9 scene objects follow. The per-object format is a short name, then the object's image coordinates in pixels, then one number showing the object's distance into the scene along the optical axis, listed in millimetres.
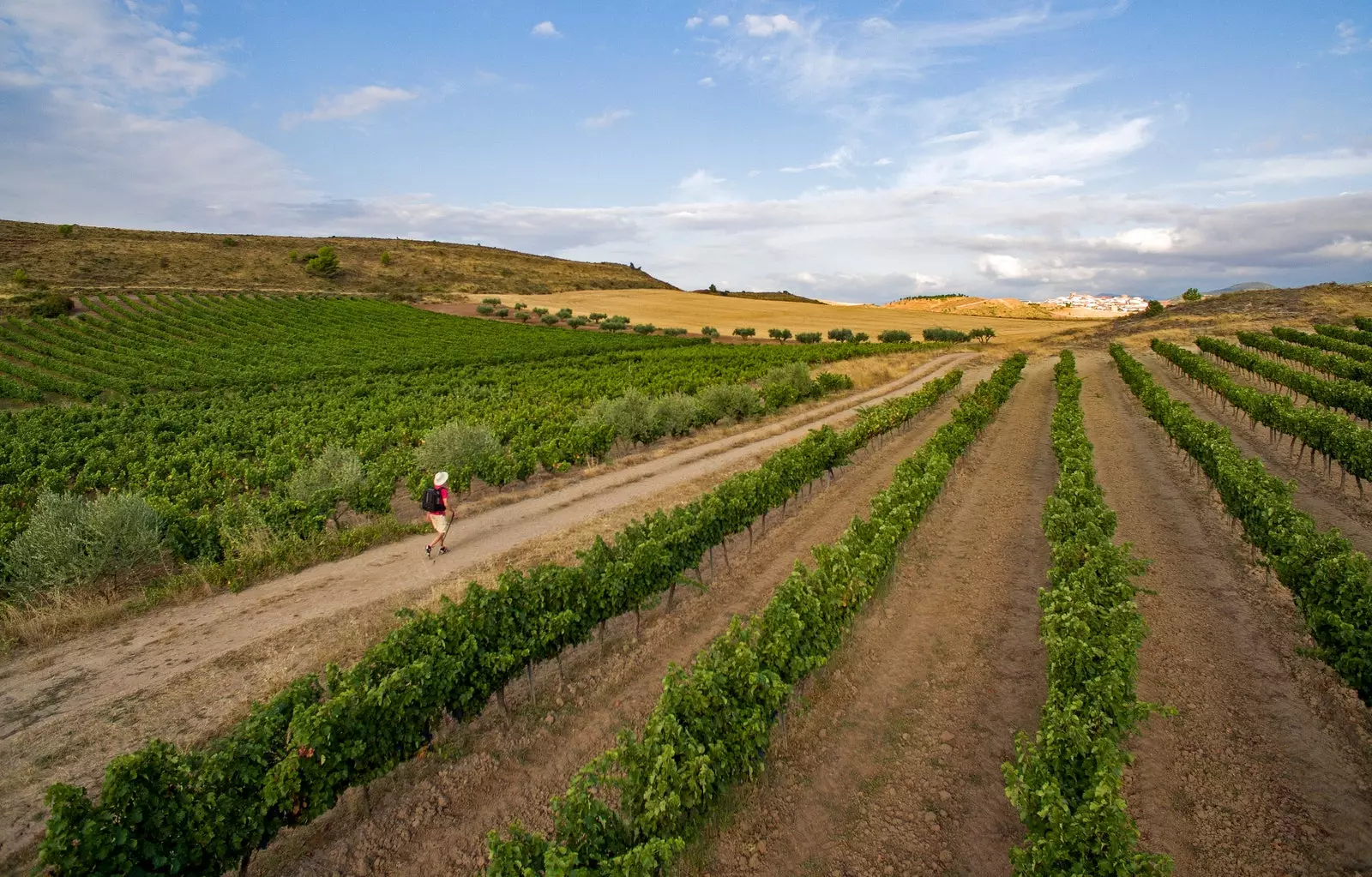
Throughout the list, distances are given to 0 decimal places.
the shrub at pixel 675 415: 29250
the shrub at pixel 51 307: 63631
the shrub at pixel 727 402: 32969
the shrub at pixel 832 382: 42688
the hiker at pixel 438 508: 15719
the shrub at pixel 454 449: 21500
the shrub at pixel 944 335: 79750
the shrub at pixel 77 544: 13508
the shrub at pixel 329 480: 17766
